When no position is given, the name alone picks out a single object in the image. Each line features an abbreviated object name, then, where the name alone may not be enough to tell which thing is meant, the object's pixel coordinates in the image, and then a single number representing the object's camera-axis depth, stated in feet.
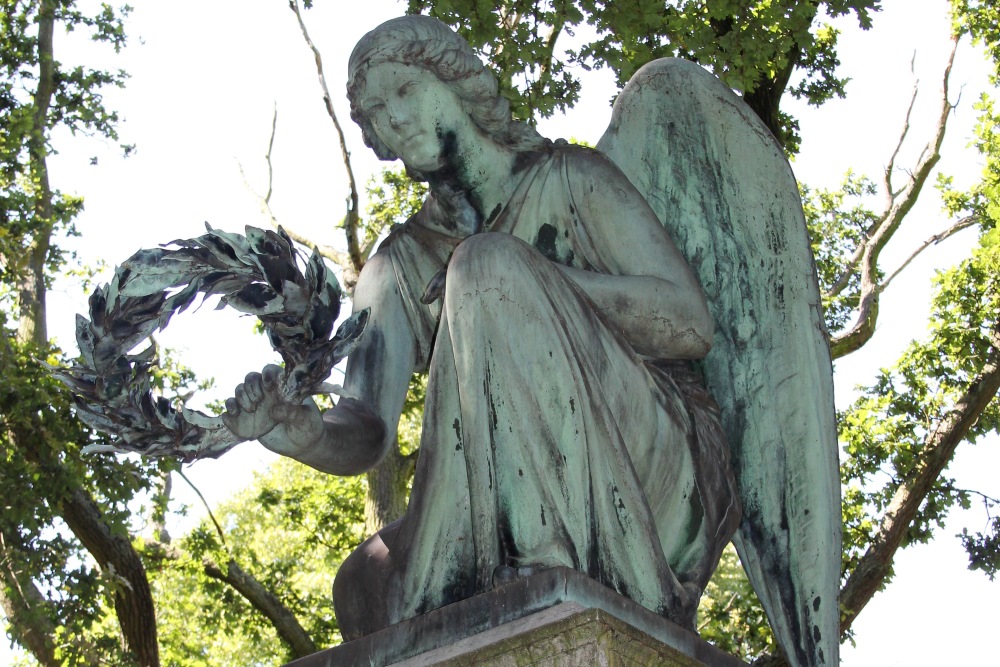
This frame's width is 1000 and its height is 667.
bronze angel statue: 10.07
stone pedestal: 8.79
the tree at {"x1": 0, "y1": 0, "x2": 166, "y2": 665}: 34.24
